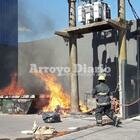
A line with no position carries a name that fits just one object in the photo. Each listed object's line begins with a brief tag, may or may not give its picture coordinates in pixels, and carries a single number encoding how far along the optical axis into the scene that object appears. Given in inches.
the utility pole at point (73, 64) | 783.7
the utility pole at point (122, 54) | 707.4
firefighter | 589.9
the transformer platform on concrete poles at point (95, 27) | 713.0
